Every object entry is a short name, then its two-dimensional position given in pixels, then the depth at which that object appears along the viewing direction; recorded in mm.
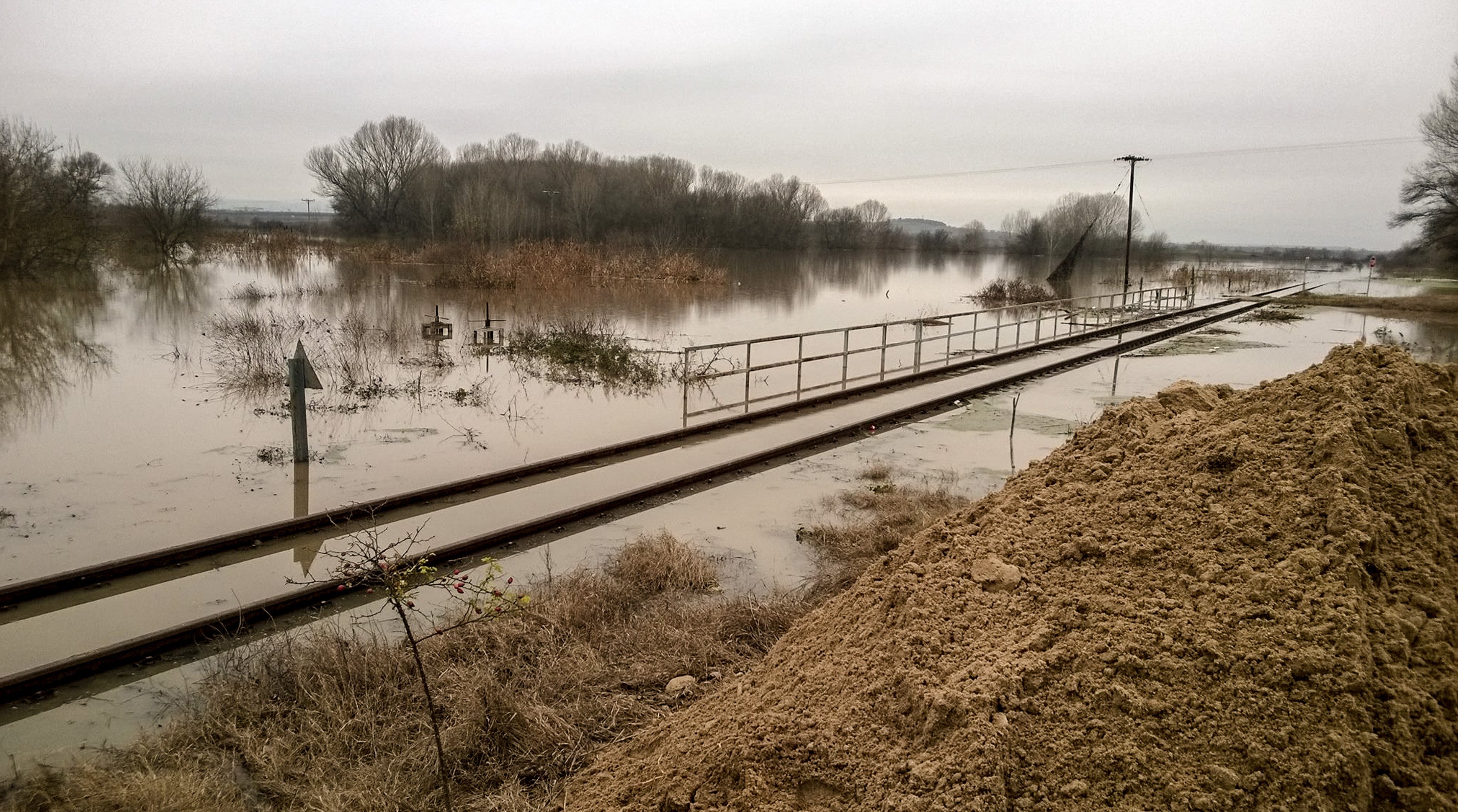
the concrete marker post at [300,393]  9156
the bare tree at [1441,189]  47562
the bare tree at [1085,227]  90938
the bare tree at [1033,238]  100312
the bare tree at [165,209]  44344
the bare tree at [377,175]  78312
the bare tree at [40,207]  30797
